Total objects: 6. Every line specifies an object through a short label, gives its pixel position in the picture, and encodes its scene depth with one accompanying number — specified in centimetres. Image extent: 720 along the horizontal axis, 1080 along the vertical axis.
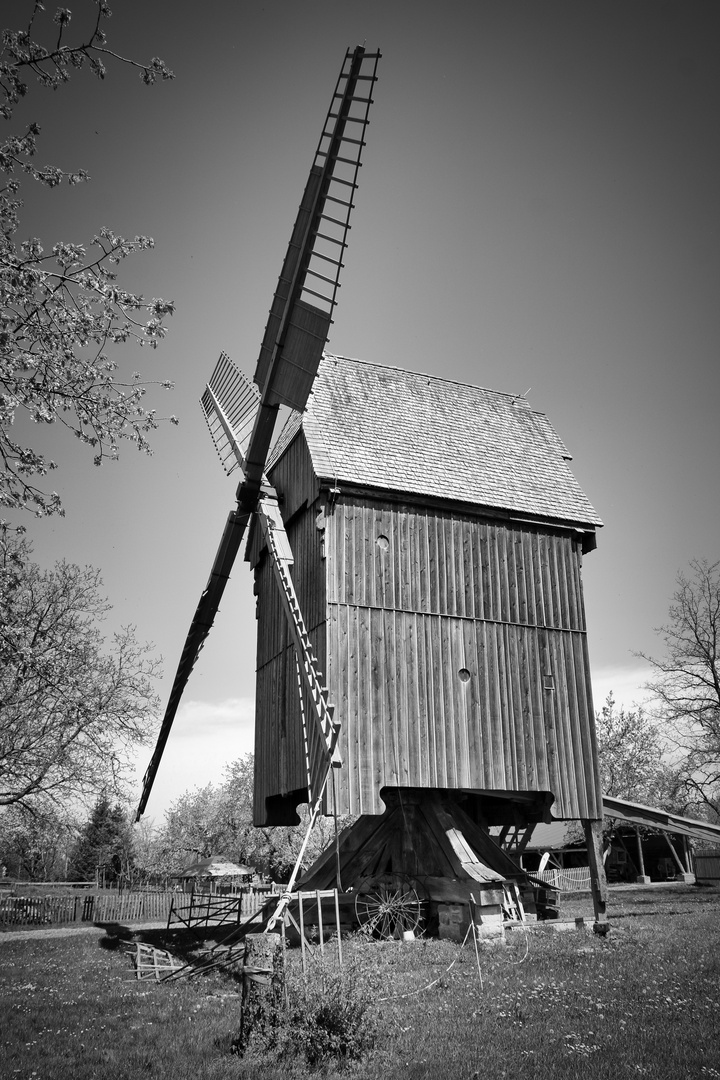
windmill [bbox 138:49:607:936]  1576
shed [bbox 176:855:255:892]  2828
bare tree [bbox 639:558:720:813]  3106
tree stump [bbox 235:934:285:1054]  827
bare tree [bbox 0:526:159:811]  2328
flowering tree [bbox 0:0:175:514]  800
